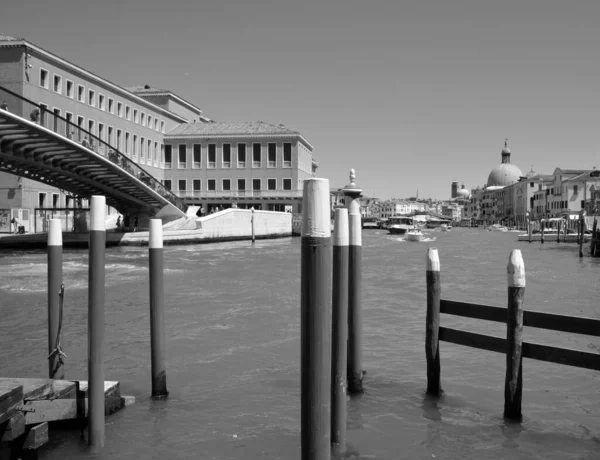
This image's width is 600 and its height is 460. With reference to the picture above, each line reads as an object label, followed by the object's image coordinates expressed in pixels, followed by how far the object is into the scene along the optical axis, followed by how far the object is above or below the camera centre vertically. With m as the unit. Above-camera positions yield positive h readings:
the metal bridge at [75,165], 18.06 +2.04
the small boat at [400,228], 59.71 -0.25
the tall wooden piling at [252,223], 35.38 +0.12
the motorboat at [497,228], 86.36 -0.48
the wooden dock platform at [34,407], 3.35 -1.04
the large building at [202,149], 40.91 +5.63
